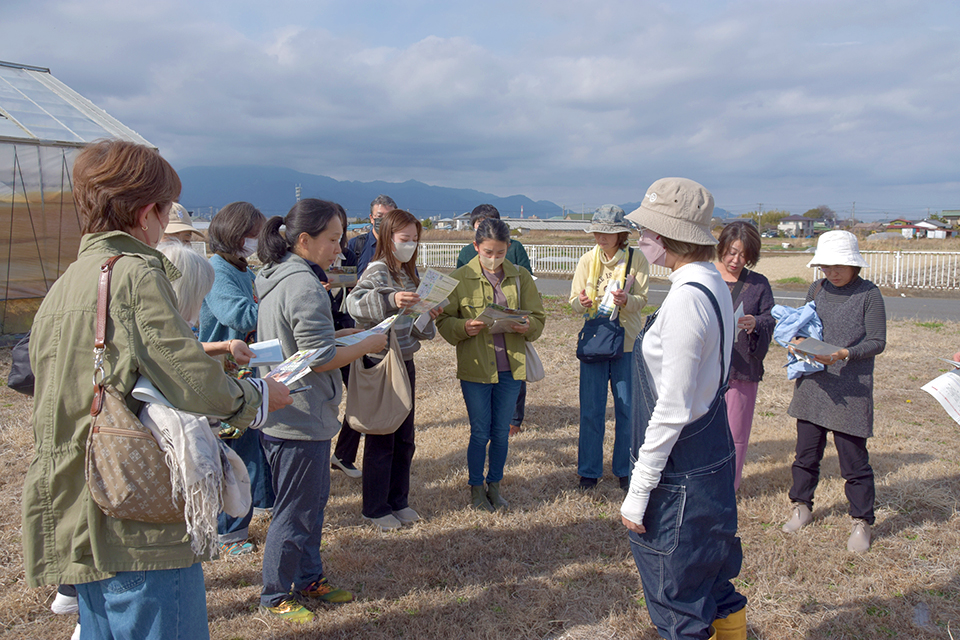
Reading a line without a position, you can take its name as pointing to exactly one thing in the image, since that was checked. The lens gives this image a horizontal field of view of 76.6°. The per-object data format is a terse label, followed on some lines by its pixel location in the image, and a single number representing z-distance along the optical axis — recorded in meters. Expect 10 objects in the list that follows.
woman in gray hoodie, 2.70
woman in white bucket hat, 3.56
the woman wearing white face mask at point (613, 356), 4.48
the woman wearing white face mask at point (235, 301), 3.60
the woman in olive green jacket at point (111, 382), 1.54
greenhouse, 8.98
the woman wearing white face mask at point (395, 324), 3.59
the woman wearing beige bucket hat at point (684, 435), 1.92
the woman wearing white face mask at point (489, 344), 4.02
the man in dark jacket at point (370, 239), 4.86
